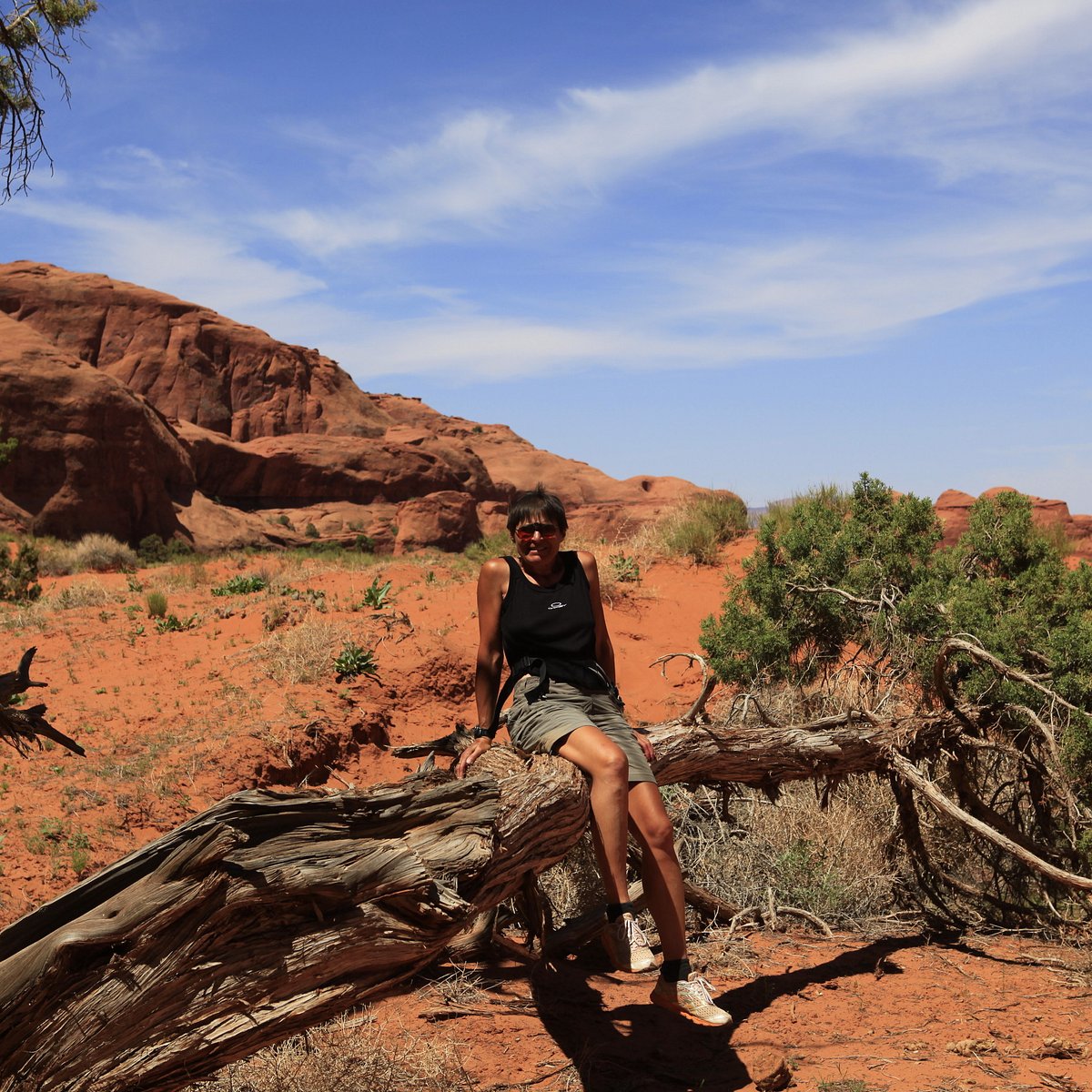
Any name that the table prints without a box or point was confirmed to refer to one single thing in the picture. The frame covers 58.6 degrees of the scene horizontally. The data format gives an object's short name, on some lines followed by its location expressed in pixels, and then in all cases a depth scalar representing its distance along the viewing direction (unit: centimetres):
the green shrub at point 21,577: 1342
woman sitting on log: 318
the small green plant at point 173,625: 1141
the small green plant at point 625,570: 1422
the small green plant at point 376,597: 1189
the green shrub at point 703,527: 1527
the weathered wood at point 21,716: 411
